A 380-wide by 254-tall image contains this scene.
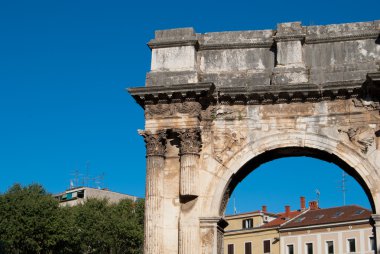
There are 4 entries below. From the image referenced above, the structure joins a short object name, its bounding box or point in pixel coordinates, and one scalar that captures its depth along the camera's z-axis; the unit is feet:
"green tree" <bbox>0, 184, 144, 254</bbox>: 110.63
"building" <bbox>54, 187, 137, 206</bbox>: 191.93
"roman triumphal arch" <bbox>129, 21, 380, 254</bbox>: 52.54
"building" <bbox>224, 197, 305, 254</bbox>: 152.15
